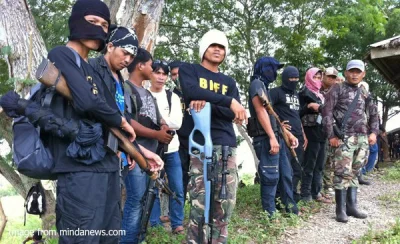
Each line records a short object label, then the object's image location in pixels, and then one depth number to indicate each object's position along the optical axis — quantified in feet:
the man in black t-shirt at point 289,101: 15.99
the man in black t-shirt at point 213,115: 10.80
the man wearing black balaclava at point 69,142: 6.95
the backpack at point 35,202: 8.52
